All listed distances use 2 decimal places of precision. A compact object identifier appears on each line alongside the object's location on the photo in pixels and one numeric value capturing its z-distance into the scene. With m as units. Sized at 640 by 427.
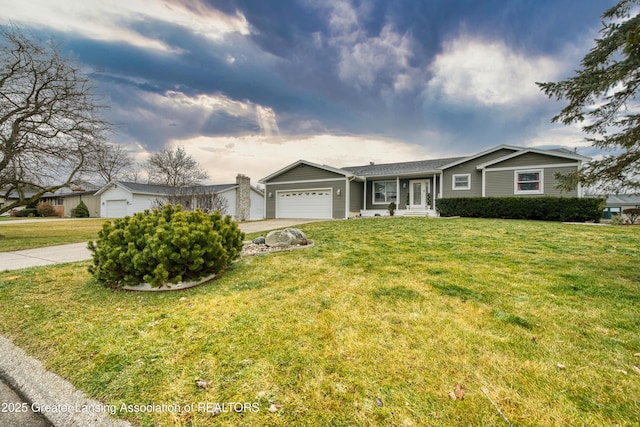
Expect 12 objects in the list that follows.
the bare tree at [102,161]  11.35
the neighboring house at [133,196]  26.47
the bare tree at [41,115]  9.55
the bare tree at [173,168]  34.56
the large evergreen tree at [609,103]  4.37
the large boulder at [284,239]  6.93
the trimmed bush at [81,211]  30.50
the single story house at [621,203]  33.95
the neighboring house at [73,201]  31.64
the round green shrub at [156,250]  3.90
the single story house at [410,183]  14.16
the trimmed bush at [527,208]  11.92
